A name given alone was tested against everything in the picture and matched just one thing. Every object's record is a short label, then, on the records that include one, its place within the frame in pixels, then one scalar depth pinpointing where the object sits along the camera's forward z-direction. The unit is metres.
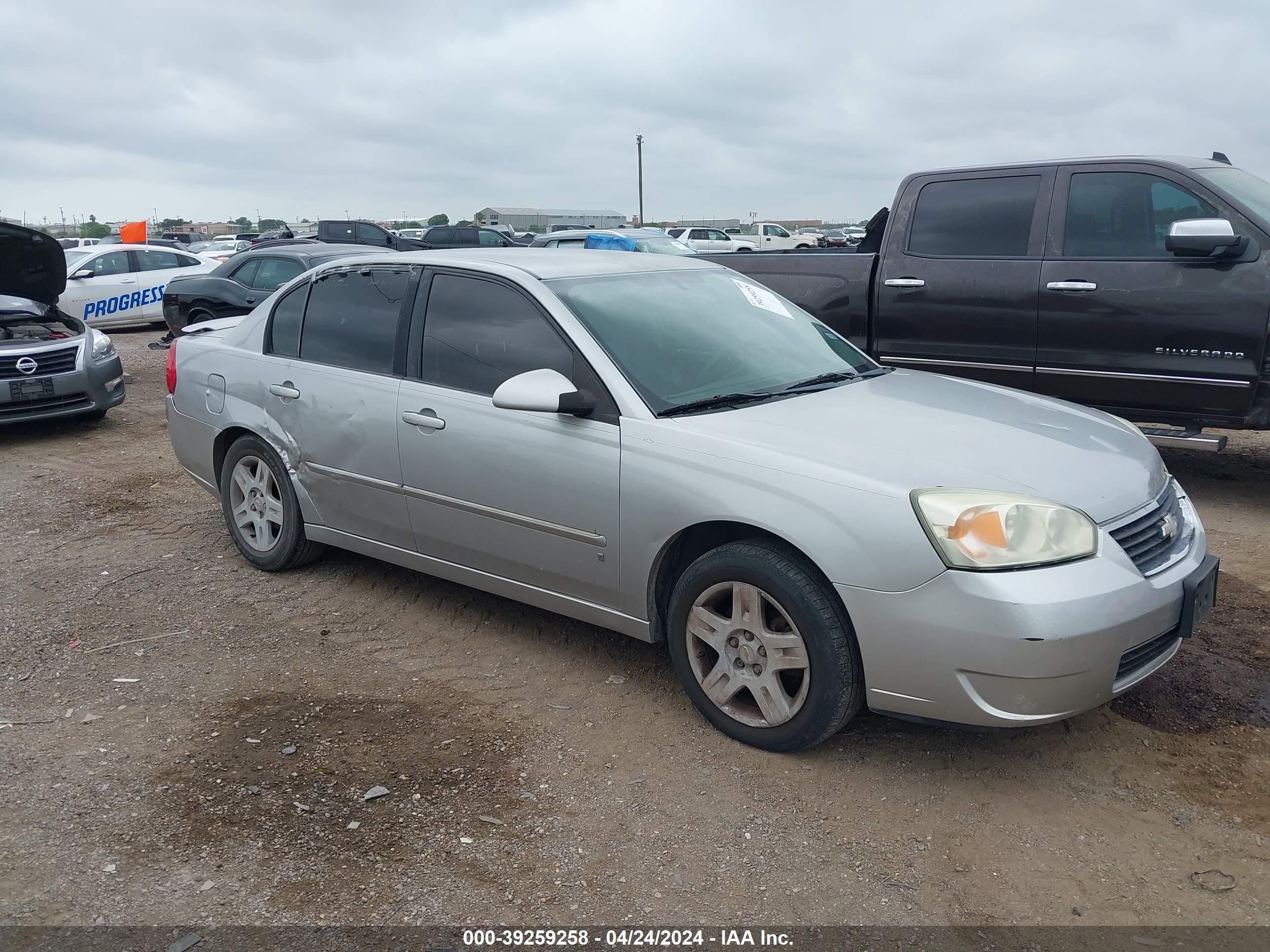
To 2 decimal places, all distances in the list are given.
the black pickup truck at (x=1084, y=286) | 5.75
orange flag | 23.16
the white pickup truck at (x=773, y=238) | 39.69
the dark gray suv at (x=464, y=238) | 26.80
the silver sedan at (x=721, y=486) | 3.01
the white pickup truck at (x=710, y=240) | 32.31
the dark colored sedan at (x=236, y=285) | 12.09
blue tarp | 19.52
